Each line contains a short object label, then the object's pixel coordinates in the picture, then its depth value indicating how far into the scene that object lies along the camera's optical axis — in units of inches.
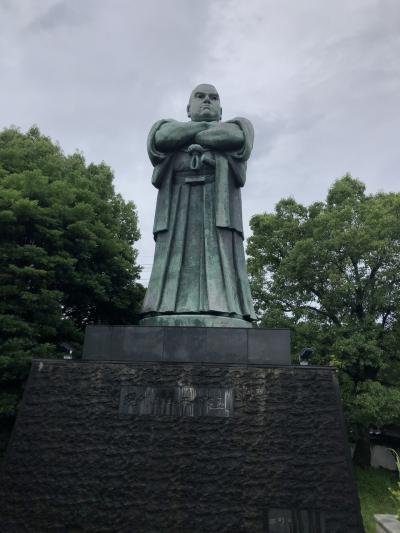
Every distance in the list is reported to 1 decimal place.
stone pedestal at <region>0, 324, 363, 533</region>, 199.9
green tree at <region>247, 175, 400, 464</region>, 597.3
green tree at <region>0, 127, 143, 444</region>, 422.6
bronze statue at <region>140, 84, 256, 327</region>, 282.4
